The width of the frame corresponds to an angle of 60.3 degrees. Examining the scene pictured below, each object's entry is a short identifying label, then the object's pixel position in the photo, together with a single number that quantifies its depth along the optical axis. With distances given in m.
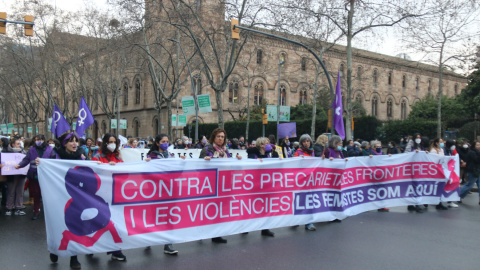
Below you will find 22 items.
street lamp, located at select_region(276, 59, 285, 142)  29.37
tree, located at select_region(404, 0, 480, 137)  19.97
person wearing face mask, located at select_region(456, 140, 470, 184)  10.68
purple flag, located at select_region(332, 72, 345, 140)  12.45
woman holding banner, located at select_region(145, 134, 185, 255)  6.23
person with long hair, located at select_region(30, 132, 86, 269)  6.32
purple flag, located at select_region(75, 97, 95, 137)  12.39
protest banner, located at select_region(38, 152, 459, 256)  5.02
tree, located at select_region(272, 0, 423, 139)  20.38
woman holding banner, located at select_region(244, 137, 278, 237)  7.56
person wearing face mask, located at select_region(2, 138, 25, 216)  8.62
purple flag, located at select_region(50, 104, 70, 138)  12.38
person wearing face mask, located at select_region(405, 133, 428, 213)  9.31
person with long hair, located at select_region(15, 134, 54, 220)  8.19
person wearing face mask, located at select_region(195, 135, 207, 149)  16.01
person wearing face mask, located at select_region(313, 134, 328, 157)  8.32
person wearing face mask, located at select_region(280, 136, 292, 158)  13.94
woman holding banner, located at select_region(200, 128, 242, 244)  6.41
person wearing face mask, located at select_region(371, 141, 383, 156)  11.20
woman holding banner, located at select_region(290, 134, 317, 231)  7.91
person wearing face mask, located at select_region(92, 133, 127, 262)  5.91
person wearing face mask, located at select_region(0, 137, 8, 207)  9.53
